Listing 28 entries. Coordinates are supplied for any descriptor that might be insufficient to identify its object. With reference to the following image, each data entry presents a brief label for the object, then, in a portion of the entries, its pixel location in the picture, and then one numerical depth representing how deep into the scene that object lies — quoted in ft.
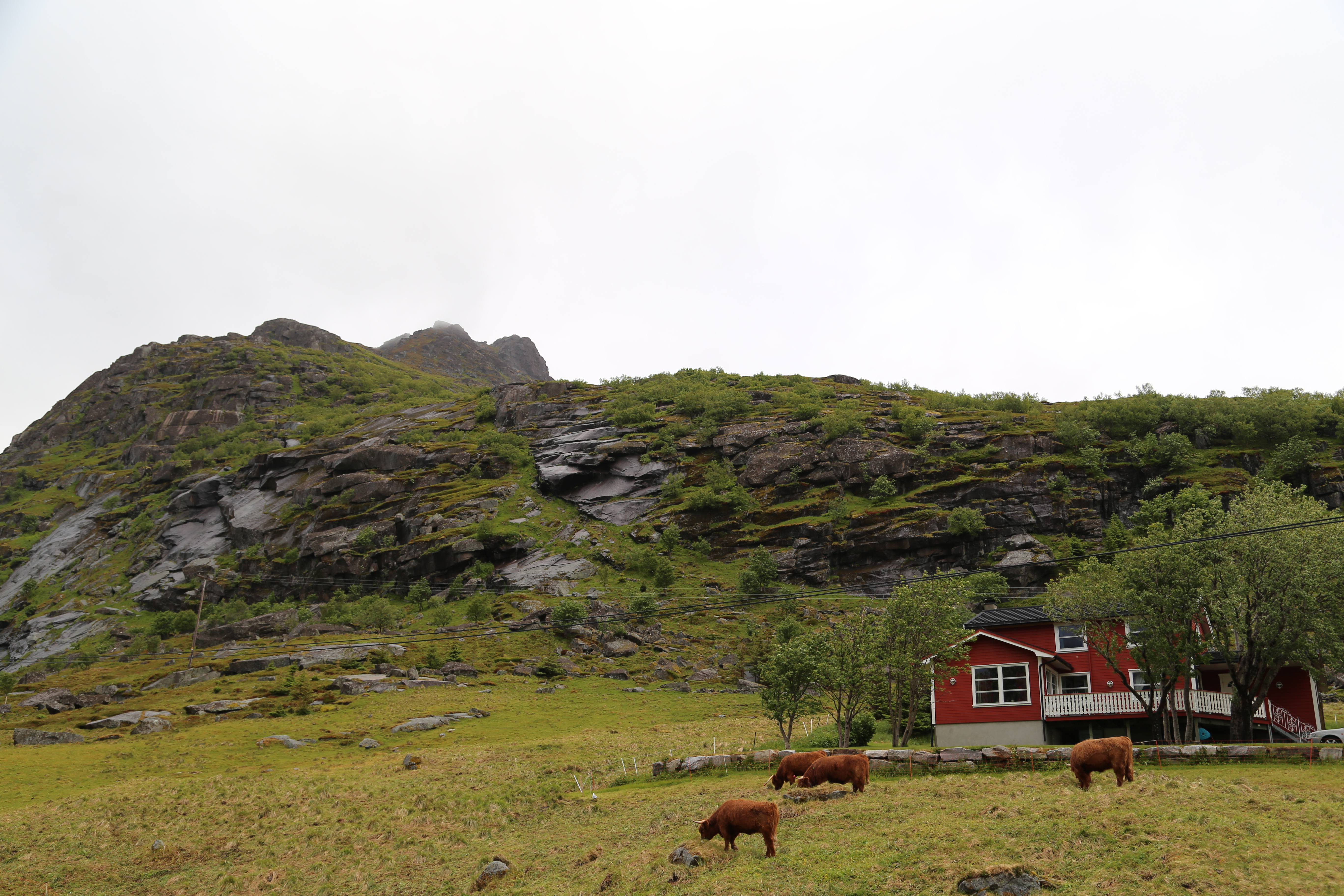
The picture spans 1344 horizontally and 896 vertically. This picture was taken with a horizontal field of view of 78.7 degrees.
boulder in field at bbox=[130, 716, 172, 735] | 172.45
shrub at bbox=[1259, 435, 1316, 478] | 316.40
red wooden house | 134.31
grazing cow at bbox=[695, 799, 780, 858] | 64.69
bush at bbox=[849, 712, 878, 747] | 141.90
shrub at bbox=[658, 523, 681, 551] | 335.47
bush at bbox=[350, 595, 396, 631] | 278.26
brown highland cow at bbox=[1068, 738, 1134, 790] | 74.18
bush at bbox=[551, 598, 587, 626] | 247.29
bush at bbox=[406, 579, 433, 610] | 306.96
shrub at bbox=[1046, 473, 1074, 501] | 328.29
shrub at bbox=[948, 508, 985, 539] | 307.17
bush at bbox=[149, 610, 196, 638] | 312.91
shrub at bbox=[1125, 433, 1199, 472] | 337.93
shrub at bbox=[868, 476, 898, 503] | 346.74
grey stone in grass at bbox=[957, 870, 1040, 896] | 51.49
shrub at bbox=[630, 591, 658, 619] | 264.31
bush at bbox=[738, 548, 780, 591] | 291.99
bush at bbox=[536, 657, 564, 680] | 223.92
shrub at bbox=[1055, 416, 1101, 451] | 362.33
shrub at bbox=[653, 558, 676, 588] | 291.99
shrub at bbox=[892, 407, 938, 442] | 393.91
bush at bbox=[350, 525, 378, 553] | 355.56
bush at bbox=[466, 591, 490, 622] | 262.88
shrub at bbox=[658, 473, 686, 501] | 374.02
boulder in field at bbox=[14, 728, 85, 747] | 167.43
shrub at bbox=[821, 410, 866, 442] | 391.65
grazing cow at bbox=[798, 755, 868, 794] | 84.28
